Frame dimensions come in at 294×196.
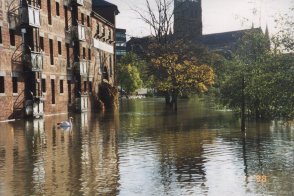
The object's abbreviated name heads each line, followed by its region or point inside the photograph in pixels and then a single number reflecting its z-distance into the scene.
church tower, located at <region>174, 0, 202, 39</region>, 145.61
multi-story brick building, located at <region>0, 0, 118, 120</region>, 29.56
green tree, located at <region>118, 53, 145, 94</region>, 91.69
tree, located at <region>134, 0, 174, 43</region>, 49.72
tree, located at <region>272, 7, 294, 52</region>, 17.56
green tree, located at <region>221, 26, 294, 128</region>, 15.92
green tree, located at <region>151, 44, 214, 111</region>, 40.31
